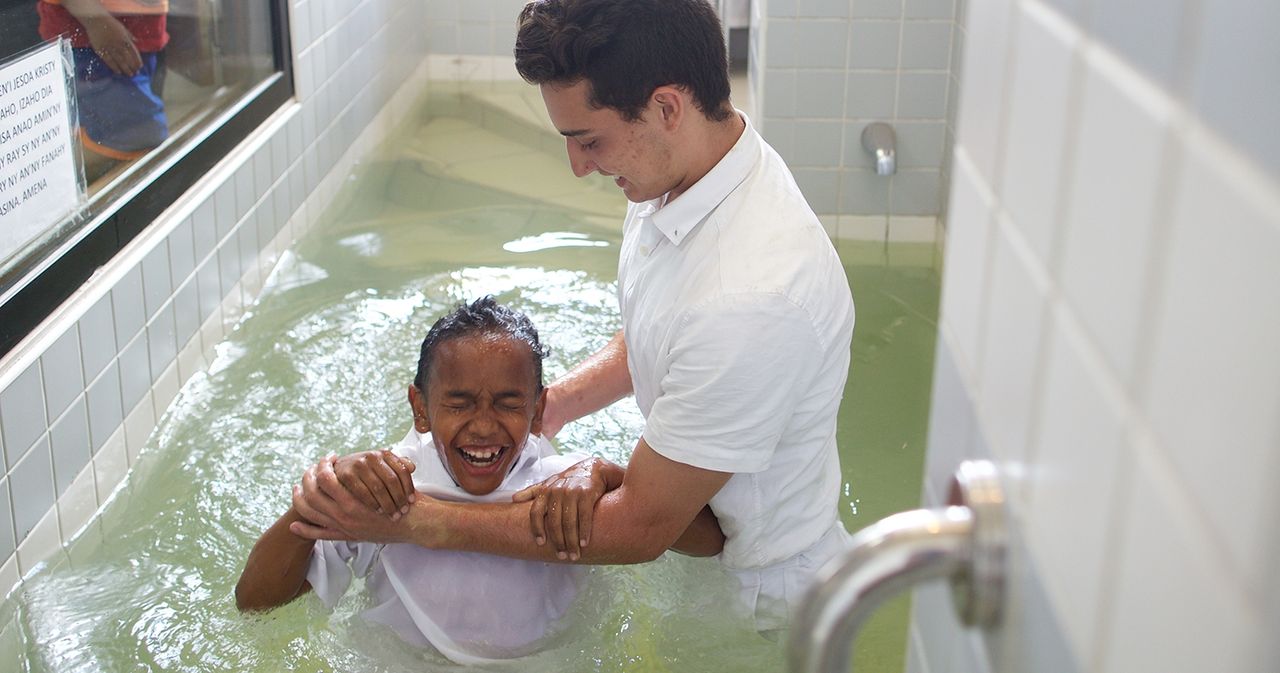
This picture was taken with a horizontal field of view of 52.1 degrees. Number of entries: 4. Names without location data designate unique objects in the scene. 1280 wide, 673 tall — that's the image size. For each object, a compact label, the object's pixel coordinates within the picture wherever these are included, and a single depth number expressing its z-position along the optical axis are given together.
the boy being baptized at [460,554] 2.05
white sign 2.61
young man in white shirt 1.89
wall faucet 4.44
